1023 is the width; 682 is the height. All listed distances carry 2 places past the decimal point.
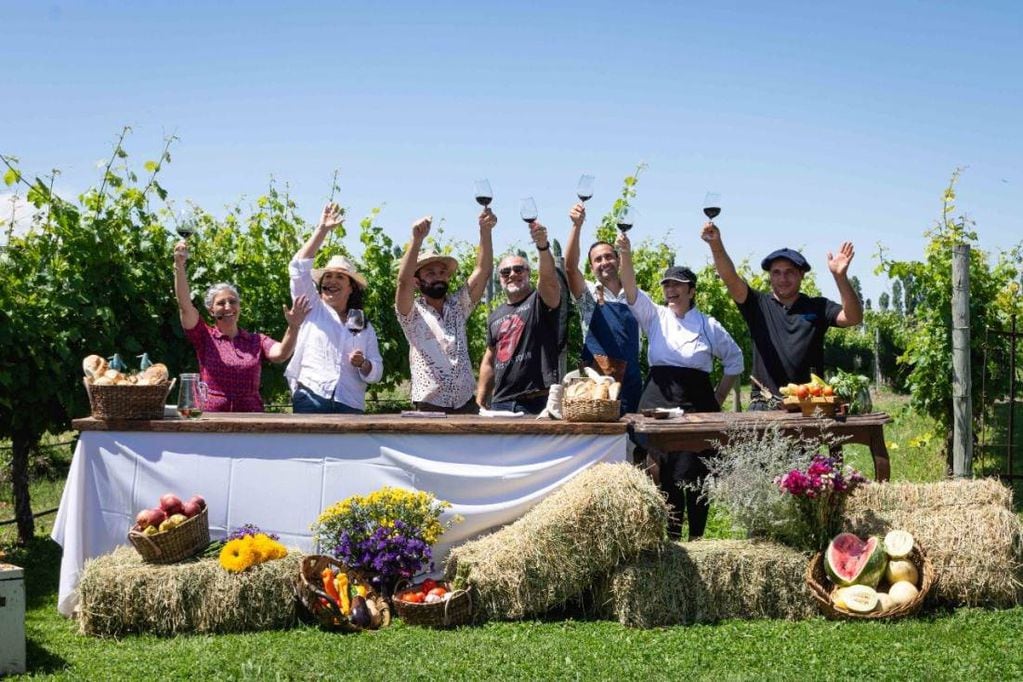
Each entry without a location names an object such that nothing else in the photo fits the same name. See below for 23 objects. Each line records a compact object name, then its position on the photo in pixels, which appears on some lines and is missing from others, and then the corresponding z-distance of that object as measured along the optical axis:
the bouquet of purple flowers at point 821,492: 4.79
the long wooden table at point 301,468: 5.13
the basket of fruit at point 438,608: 4.67
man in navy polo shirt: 5.66
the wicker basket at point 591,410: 5.08
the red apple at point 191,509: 4.96
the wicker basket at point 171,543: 4.81
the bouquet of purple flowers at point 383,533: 4.96
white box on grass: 4.10
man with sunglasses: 5.64
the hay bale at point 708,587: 4.70
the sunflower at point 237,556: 4.72
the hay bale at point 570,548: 4.71
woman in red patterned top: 5.73
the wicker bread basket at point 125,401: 5.18
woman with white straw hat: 5.64
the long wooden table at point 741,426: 5.05
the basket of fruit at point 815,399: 5.19
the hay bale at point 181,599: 4.65
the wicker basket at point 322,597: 4.62
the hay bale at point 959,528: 4.78
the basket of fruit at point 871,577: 4.64
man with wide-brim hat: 5.62
